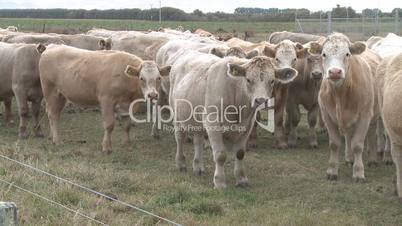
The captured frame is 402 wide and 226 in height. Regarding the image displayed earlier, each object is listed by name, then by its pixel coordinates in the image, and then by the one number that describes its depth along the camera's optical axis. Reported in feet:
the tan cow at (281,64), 32.65
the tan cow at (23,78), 36.96
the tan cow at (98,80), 31.58
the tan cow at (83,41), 54.80
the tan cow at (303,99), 34.88
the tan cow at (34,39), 48.93
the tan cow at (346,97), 25.81
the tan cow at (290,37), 65.36
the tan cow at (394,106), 21.19
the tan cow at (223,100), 23.56
